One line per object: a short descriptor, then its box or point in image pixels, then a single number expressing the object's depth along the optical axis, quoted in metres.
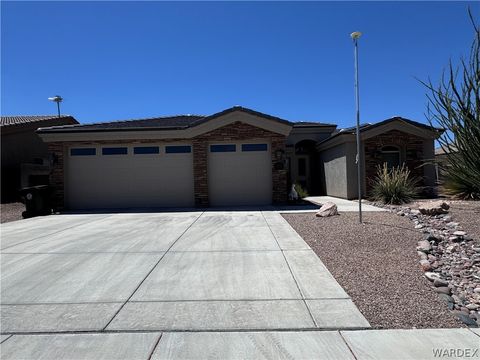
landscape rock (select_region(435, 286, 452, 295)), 5.06
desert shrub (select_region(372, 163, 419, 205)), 14.50
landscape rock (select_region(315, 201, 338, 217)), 11.72
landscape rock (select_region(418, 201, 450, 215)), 10.47
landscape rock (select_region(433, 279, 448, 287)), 5.29
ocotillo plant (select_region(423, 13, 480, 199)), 6.98
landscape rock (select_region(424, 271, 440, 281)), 5.51
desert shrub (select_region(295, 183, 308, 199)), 16.80
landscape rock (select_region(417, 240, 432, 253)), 6.98
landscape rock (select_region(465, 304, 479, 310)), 4.65
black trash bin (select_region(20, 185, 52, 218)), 14.62
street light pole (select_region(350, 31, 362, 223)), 10.00
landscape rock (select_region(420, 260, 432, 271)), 5.93
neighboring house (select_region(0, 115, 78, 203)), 21.09
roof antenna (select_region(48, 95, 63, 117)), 29.98
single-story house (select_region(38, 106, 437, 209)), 15.62
